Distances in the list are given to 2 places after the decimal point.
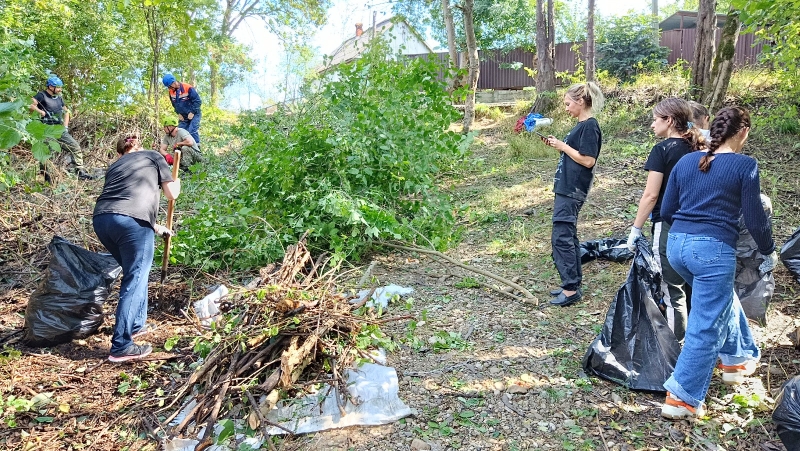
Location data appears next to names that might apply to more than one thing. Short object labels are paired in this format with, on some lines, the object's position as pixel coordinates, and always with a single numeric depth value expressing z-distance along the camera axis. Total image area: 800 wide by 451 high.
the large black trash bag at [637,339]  2.93
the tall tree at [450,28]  12.34
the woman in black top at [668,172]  3.12
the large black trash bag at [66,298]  3.75
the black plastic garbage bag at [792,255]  3.27
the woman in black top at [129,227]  3.58
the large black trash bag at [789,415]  2.21
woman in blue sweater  2.50
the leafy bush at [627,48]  14.92
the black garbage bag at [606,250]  4.77
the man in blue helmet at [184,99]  8.65
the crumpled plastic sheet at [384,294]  3.86
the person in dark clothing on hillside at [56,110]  8.11
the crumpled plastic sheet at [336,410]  2.73
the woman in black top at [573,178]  3.79
